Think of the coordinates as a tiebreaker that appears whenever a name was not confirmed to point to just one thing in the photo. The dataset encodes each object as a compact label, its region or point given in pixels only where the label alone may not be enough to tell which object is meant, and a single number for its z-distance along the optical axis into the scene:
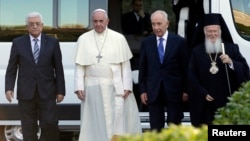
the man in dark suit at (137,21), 16.22
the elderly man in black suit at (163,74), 13.33
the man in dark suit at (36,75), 13.51
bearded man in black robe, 12.39
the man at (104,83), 13.48
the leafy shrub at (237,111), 7.82
